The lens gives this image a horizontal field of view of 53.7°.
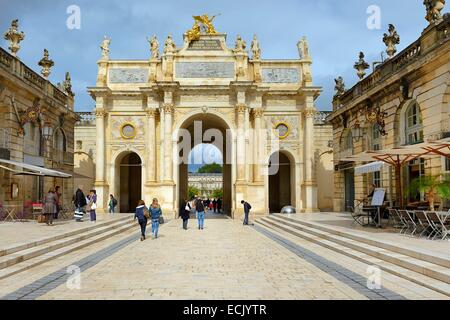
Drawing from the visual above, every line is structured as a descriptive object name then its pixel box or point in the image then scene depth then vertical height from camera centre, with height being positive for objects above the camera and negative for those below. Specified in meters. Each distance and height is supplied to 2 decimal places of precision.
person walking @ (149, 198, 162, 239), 14.87 -1.01
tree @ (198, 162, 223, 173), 136.62 +5.06
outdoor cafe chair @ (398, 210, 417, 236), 11.80 -1.01
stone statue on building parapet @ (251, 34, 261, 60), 29.82 +9.05
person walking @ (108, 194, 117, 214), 28.03 -1.21
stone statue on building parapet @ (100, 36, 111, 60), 30.08 +9.27
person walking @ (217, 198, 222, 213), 39.75 -1.86
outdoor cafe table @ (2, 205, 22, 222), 17.89 -1.06
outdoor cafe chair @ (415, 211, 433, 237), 11.09 -0.98
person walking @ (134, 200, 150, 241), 14.30 -0.97
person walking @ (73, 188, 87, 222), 18.47 -0.74
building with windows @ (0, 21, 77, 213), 19.12 +2.76
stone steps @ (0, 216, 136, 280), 8.56 -1.56
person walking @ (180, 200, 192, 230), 19.18 -1.23
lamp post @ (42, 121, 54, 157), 20.09 +2.50
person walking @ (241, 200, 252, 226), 21.59 -1.21
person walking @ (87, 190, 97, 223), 18.48 -0.87
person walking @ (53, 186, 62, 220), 18.19 -0.97
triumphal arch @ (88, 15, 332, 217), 28.20 +4.86
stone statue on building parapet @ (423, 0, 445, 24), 15.43 +6.05
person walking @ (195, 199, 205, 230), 19.42 -1.22
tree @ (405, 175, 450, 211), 11.31 -0.11
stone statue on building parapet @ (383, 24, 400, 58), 21.25 +6.82
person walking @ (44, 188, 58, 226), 16.12 -0.78
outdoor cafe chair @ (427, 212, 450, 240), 10.50 -1.07
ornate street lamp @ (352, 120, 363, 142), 19.33 +2.25
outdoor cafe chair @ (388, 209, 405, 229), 13.39 -1.11
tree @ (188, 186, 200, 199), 90.30 -1.35
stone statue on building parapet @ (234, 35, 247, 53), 29.33 +9.18
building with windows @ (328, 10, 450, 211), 14.80 +3.05
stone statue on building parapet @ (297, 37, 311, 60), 30.31 +9.19
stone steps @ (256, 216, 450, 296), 7.14 -1.58
